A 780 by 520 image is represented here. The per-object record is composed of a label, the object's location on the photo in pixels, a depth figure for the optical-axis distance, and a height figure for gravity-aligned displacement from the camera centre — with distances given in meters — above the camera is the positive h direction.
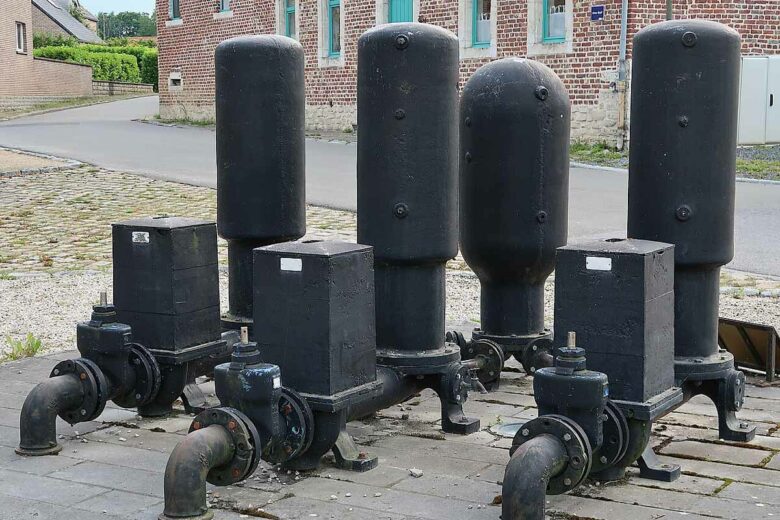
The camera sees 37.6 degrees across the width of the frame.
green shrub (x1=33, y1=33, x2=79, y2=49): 55.75 +2.78
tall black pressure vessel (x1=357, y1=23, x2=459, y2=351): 5.47 -0.34
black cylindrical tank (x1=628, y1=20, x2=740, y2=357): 5.25 -0.23
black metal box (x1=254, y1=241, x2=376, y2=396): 4.84 -0.90
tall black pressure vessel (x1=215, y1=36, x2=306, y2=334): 6.38 -0.23
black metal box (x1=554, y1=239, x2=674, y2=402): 4.61 -0.85
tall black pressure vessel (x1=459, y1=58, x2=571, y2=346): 6.23 -0.39
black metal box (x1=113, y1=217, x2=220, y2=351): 5.77 -0.91
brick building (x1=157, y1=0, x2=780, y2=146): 21.20 +1.36
